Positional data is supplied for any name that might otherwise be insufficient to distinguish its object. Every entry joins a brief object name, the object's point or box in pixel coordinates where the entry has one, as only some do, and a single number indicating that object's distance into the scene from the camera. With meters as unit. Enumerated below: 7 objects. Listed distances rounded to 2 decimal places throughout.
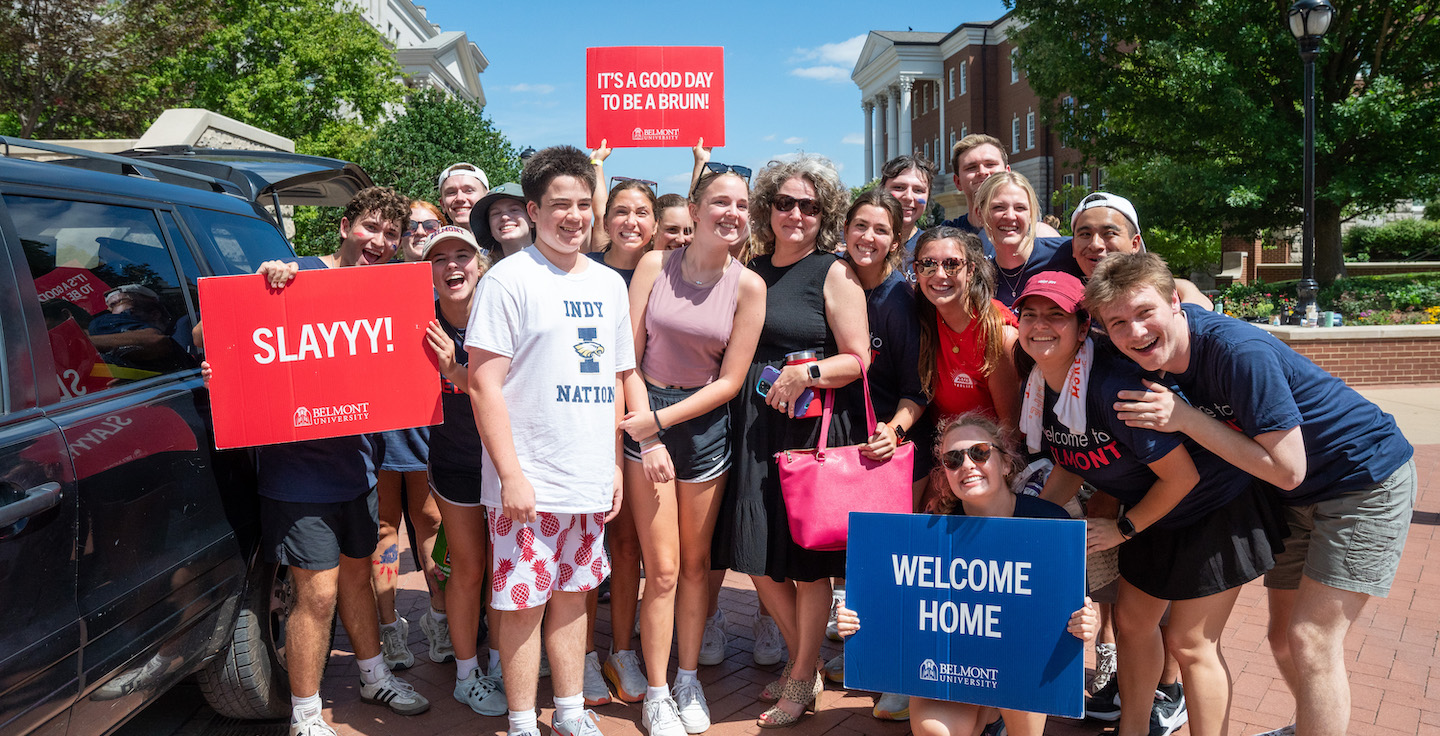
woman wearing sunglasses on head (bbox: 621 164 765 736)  3.55
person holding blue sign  3.10
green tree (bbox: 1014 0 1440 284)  15.41
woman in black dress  3.61
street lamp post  12.08
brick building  51.00
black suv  2.19
